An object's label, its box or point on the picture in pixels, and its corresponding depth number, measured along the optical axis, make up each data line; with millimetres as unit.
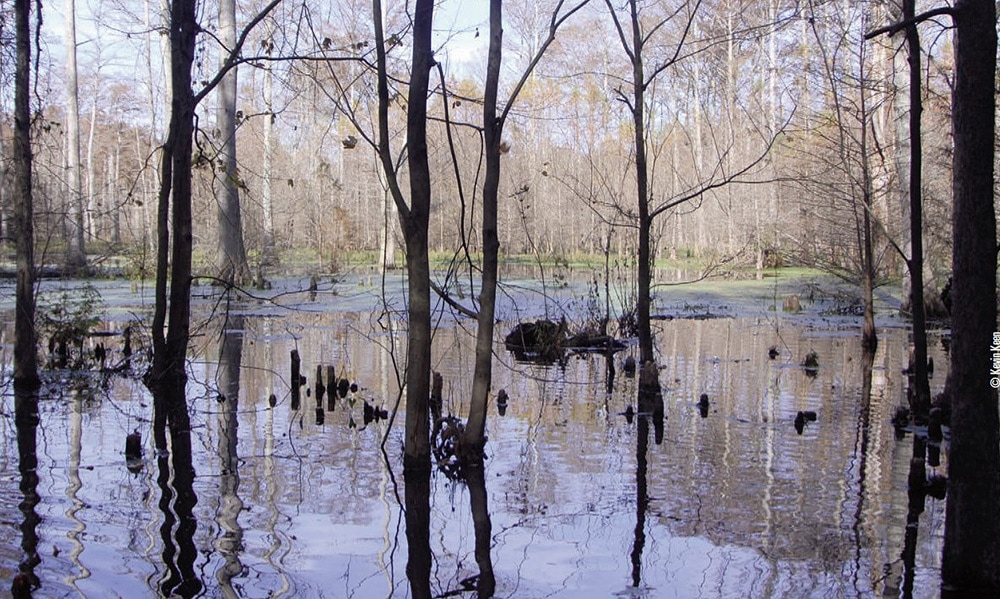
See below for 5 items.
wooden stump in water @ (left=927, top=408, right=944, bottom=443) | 7938
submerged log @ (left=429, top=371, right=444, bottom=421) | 8023
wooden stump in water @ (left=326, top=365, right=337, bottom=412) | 9336
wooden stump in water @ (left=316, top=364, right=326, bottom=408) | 9375
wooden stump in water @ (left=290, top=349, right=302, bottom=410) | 9601
